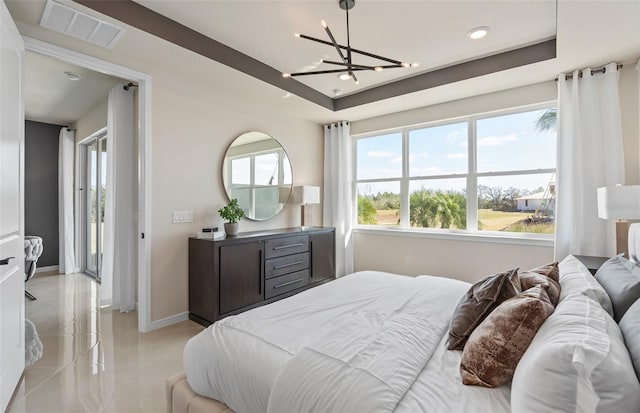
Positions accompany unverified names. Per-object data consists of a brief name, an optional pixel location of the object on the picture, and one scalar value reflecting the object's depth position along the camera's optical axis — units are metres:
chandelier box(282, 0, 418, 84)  2.17
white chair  3.33
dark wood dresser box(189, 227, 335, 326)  2.96
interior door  1.72
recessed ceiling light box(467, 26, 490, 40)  2.66
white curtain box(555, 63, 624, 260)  2.92
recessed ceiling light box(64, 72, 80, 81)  3.47
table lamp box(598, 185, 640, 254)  2.19
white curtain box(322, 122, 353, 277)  4.85
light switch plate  3.14
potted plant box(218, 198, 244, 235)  3.31
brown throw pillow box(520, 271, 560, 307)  1.34
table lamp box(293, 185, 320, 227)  4.30
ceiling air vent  2.08
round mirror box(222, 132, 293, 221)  3.70
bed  0.81
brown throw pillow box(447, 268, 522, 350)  1.38
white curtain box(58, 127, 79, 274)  5.18
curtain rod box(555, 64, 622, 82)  2.96
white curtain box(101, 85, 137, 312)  3.43
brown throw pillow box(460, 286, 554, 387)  1.07
